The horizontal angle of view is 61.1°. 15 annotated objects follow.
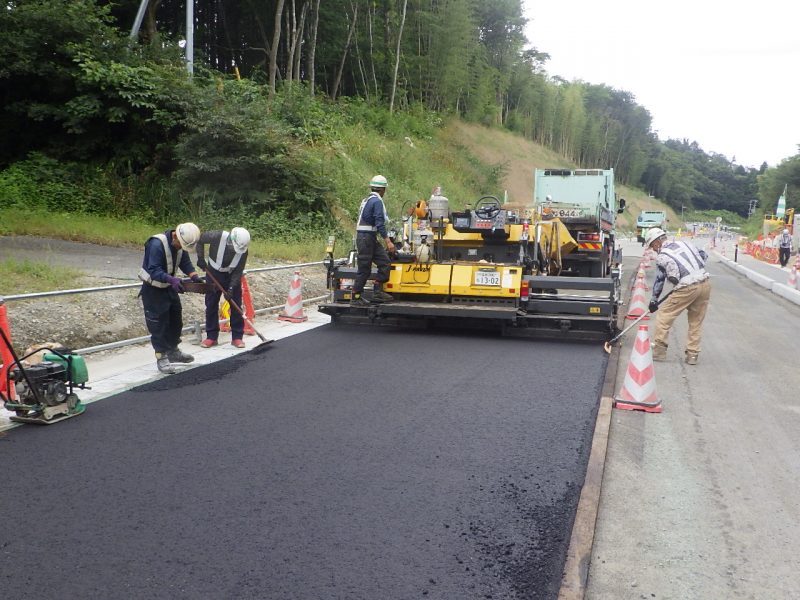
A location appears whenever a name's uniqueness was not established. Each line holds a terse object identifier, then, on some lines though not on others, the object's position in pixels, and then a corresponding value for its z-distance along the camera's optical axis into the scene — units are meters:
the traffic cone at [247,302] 8.69
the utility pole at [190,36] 17.70
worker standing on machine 8.33
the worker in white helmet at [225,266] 7.51
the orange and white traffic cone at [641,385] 5.68
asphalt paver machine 8.32
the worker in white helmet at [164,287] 6.24
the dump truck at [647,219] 40.31
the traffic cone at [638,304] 10.54
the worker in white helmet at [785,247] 24.14
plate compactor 4.73
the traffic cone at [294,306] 9.59
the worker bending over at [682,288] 7.49
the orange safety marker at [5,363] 4.88
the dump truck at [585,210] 11.92
